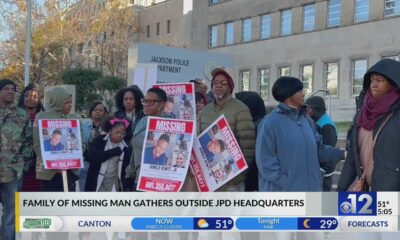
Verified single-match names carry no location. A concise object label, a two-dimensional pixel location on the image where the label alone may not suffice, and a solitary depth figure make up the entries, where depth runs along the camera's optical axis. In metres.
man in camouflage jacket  5.64
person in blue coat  4.49
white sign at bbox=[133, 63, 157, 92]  8.12
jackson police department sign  10.11
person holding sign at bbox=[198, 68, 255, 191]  4.87
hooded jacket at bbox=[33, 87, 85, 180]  5.71
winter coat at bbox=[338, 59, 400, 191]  3.83
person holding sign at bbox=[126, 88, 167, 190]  5.32
